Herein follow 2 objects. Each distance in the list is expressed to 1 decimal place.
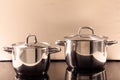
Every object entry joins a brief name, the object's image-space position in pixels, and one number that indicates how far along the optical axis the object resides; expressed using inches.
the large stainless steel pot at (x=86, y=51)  44.8
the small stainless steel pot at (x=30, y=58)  42.3
